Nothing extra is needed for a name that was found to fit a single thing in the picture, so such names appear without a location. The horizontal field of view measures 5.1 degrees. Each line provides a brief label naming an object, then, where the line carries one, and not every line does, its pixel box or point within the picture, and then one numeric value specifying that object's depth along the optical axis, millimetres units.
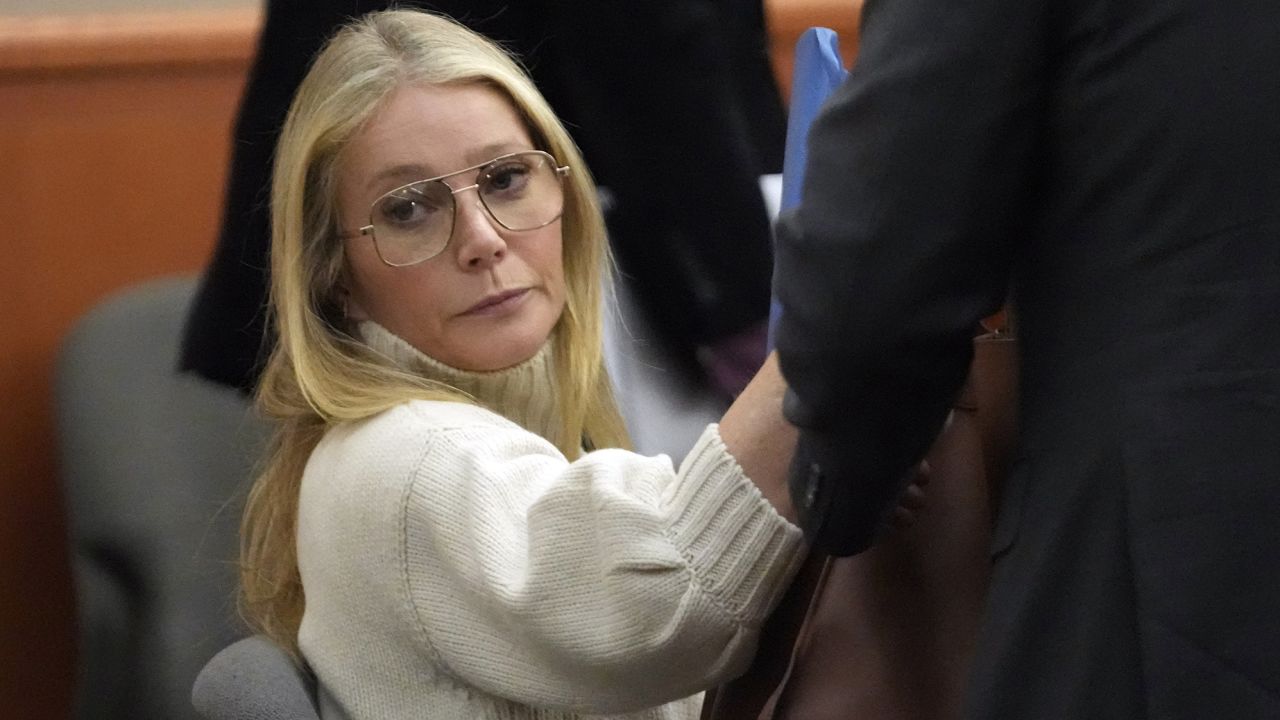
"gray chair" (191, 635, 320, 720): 8653
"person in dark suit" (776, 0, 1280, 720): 8369
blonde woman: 8561
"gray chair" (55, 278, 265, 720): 9270
